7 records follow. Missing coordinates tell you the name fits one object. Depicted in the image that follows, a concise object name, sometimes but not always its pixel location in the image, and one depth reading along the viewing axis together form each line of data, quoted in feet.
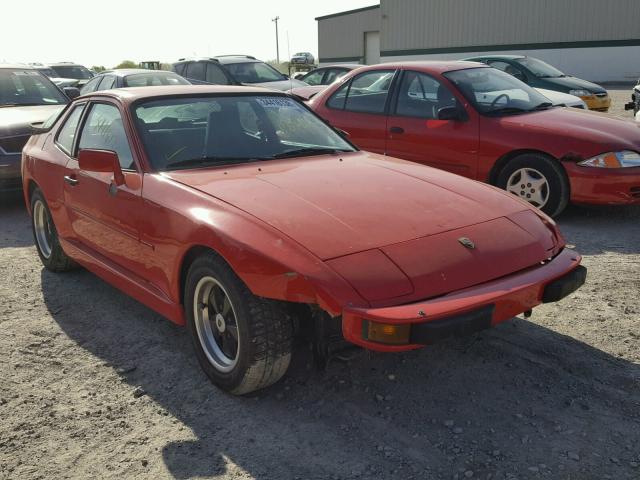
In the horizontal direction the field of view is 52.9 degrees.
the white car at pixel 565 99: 31.37
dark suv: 42.78
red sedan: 18.81
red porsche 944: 8.54
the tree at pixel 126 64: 159.33
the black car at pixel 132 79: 34.58
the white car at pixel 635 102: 36.91
